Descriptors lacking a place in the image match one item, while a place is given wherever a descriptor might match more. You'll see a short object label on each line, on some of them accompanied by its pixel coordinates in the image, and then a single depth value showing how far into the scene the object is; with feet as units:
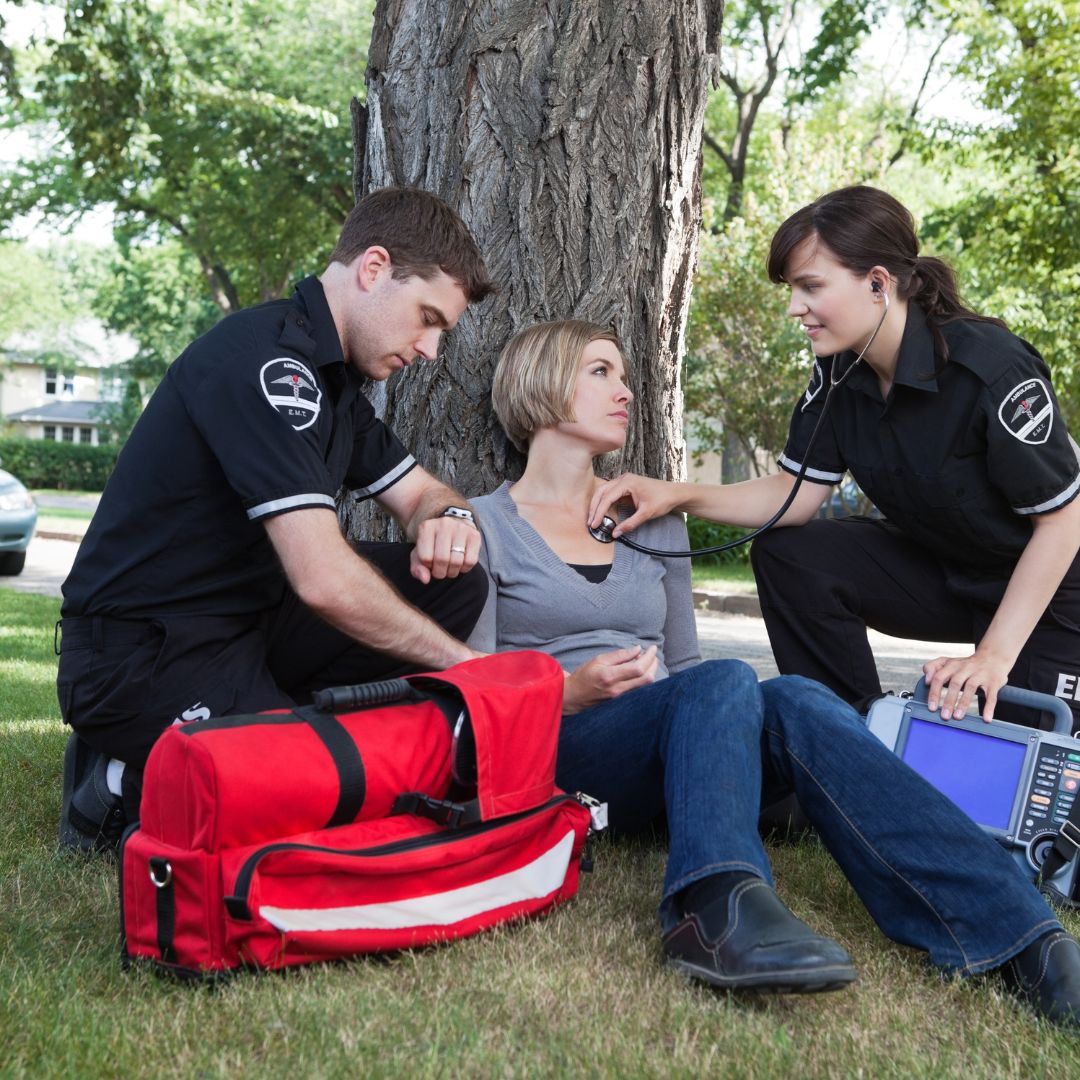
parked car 39.45
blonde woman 7.45
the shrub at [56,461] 132.46
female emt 11.28
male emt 9.14
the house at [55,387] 216.54
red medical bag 7.14
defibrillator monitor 9.85
